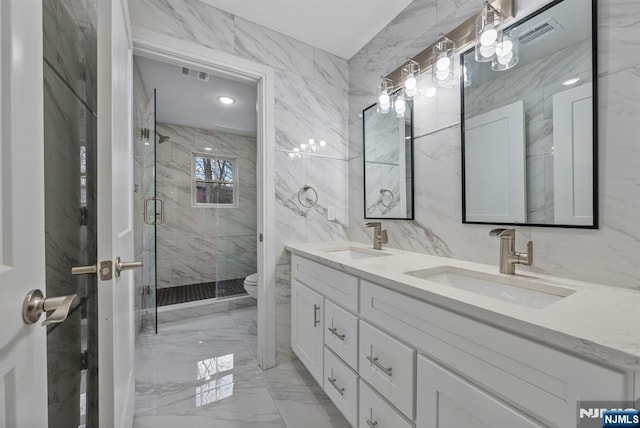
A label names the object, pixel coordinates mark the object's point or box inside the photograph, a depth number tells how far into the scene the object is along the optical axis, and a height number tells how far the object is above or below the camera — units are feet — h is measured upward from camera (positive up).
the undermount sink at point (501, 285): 2.96 -0.93
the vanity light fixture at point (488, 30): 3.68 +2.69
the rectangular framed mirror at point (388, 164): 5.44 +1.17
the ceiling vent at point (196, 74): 6.61 +3.72
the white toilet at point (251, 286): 8.61 -2.43
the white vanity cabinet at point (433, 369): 1.78 -1.45
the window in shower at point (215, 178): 11.81 +1.72
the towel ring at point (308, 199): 6.42 +0.41
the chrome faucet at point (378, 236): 5.65 -0.48
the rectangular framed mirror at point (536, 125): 3.06 +1.23
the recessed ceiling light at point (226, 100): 8.96 +4.08
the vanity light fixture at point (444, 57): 4.35 +2.71
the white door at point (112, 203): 2.68 +0.13
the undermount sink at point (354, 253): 5.62 -0.88
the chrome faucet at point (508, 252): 3.34 -0.50
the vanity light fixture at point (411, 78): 4.99 +2.70
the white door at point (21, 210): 1.32 +0.03
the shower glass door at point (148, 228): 7.27 -0.41
